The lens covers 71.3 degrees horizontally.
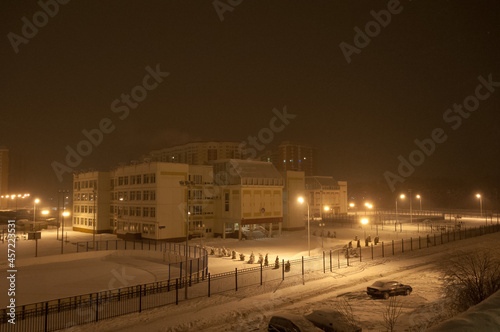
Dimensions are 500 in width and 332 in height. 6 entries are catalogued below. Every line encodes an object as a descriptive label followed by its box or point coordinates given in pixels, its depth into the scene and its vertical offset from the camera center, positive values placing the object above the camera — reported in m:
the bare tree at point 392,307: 17.54 -6.38
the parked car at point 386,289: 21.03 -6.05
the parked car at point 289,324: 14.05 -5.46
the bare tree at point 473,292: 15.45 -4.63
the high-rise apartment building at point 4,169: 170.00 +12.18
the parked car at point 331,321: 14.48 -5.54
